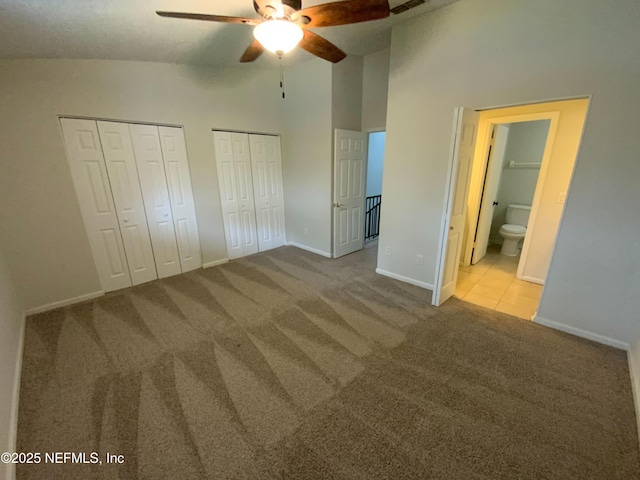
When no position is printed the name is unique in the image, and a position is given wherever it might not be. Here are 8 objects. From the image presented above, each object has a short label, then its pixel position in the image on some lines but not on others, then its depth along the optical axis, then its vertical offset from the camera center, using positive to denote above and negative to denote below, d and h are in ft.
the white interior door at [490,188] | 11.85 -1.17
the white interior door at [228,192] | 12.27 -1.31
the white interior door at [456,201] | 7.54 -1.18
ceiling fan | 4.70 +2.78
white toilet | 13.19 -3.26
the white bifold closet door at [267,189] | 13.62 -1.31
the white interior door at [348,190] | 12.51 -1.27
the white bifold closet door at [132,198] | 9.20 -1.25
